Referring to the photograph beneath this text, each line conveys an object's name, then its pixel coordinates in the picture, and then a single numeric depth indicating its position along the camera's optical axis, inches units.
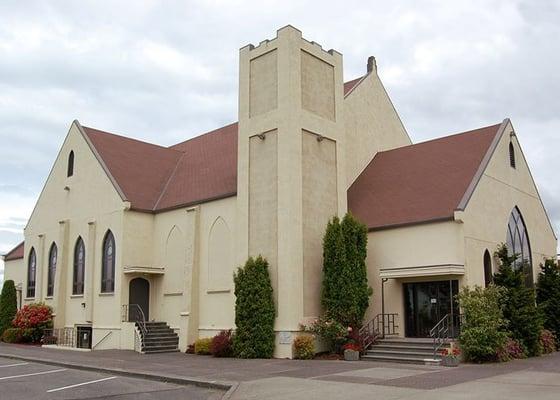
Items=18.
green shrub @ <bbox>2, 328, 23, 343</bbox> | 1262.3
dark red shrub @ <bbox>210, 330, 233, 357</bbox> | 929.5
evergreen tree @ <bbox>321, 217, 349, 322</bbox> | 903.1
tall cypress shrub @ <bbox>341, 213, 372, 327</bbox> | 904.3
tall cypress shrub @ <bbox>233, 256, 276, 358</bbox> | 895.7
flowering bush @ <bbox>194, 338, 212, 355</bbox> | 979.9
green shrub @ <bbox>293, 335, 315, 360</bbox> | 883.4
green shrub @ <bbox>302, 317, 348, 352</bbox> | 881.5
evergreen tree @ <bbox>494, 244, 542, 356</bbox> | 902.4
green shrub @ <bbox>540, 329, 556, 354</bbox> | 957.2
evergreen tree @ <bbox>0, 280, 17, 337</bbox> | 1395.2
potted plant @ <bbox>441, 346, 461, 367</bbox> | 774.5
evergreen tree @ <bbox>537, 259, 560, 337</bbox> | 1039.6
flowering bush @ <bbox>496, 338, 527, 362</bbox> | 826.2
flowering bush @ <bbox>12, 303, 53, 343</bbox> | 1250.6
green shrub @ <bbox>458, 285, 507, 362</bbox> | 797.9
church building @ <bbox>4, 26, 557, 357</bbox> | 927.7
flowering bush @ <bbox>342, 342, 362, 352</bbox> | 866.1
